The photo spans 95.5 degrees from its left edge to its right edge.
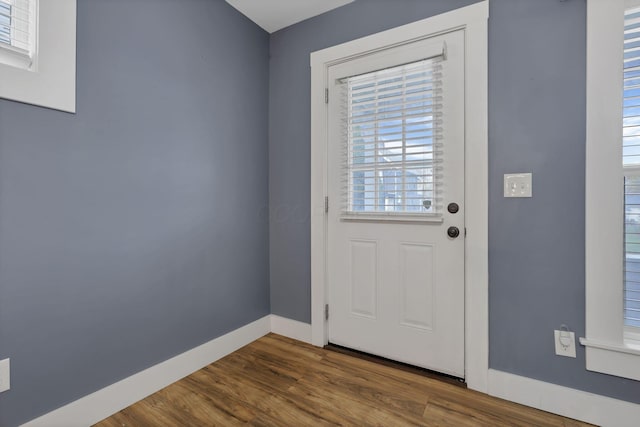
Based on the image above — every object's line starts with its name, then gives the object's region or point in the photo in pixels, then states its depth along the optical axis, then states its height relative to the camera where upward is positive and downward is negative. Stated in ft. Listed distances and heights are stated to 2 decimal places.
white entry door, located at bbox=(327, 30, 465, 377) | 5.49 +0.12
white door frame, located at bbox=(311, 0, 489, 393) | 5.14 +0.57
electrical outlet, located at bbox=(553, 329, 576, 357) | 4.58 -2.13
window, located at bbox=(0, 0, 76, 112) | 3.70 +2.10
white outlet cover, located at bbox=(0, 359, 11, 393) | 3.60 -2.08
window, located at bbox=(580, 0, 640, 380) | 4.25 +0.32
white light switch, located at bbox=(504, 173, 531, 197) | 4.85 +0.41
